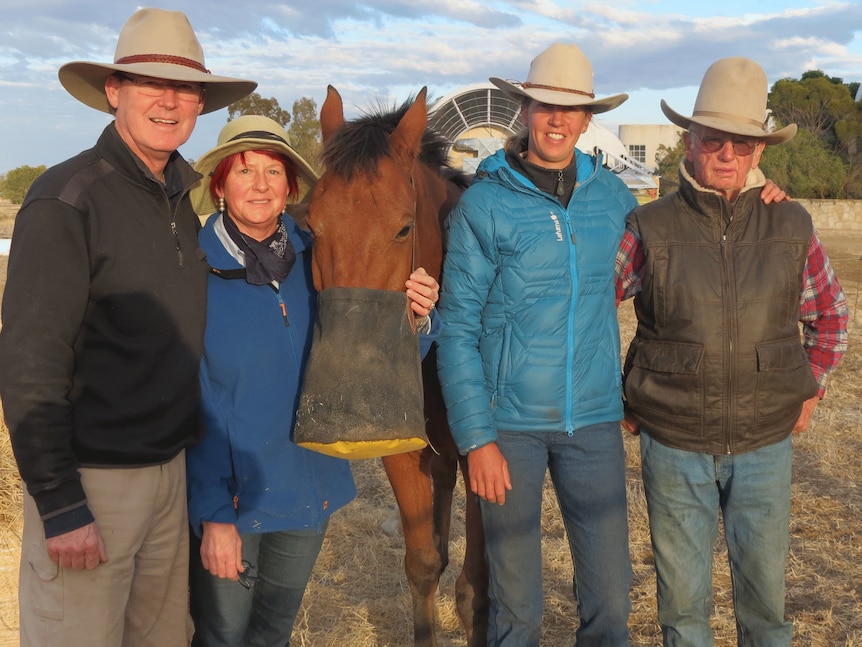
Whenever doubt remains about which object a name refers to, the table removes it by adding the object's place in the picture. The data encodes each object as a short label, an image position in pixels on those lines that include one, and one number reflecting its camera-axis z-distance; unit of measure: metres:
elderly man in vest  2.55
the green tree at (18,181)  42.07
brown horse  2.43
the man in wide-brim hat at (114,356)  1.90
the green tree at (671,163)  35.66
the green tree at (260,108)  24.16
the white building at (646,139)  52.88
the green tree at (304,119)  25.44
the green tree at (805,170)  29.97
